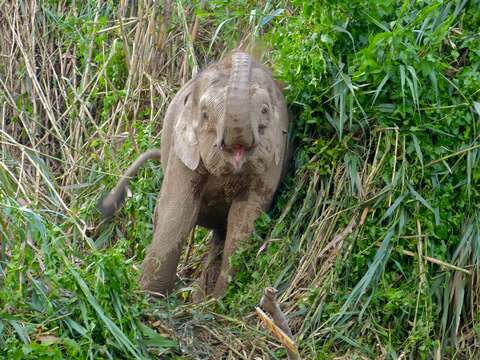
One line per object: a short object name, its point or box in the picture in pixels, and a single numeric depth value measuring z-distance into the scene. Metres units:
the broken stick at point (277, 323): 5.73
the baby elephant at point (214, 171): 7.47
